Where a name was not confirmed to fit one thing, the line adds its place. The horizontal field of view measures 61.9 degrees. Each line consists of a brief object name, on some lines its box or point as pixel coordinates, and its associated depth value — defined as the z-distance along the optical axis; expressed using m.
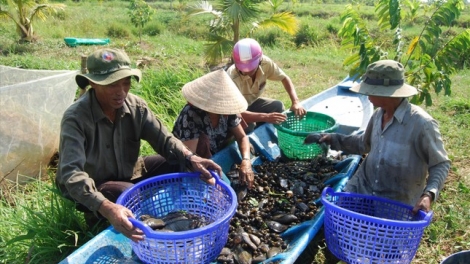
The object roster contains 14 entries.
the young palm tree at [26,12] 12.23
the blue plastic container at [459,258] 2.37
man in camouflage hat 2.41
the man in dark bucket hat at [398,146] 2.63
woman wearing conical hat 3.32
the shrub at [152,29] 17.52
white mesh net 4.30
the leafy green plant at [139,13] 15.05
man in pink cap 4.26
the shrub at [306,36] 15.53
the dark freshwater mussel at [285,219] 3.20
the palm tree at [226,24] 8.05
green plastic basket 4.15
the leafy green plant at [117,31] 16.38
